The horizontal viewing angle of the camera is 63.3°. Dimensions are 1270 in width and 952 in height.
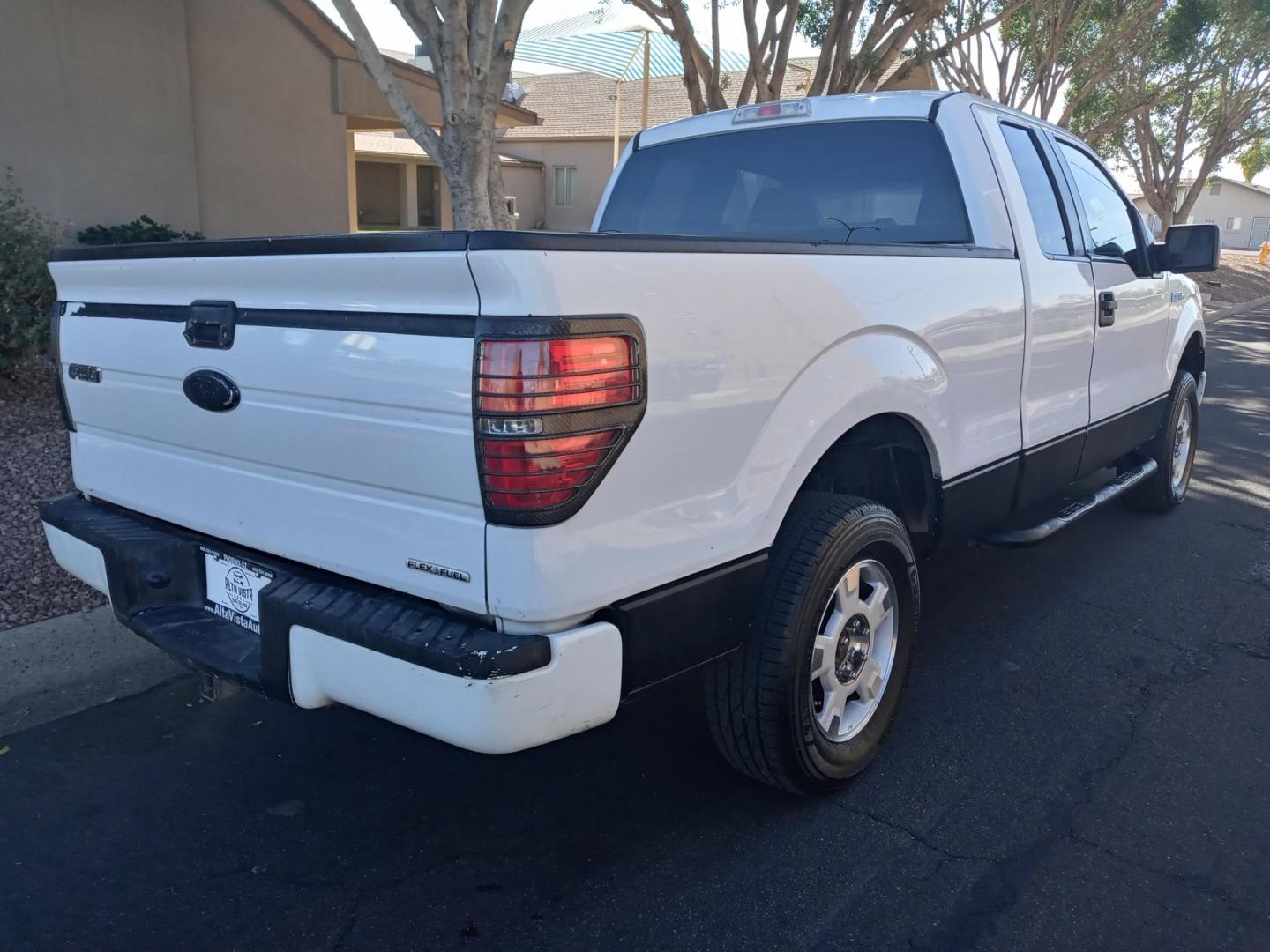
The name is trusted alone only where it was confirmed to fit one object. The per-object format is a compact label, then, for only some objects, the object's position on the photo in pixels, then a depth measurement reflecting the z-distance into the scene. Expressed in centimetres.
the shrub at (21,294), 704
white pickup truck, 218
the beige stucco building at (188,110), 944
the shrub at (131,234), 967
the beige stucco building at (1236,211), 7688
